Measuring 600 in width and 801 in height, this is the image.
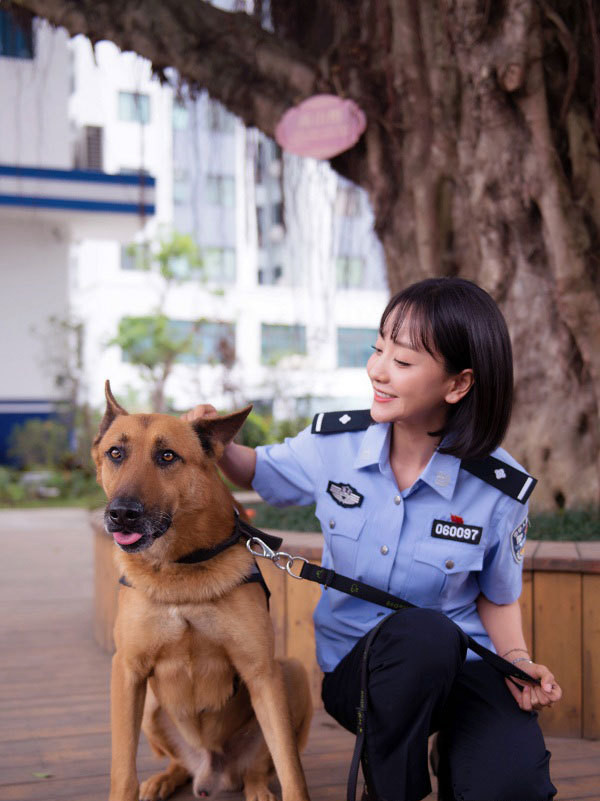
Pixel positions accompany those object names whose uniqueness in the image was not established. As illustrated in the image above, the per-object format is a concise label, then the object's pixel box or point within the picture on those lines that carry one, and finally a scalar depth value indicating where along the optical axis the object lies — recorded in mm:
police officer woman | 1889
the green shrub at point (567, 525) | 3322
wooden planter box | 2781
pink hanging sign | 3898
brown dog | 1973
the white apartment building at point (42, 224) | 11867
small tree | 14414
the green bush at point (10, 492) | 10414
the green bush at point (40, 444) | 11641
